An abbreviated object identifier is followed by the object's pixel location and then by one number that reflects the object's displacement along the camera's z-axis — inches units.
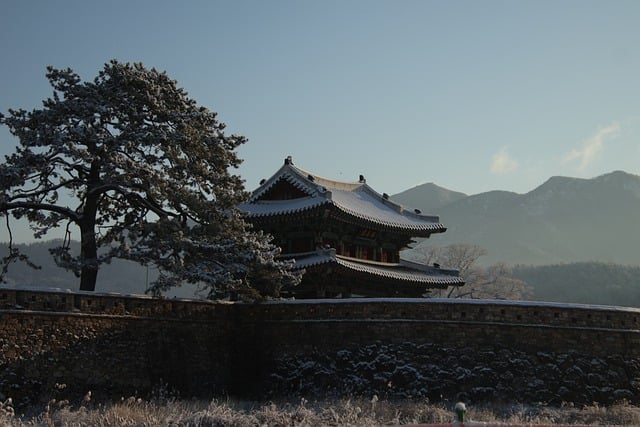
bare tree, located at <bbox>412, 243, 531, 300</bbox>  2406.5
